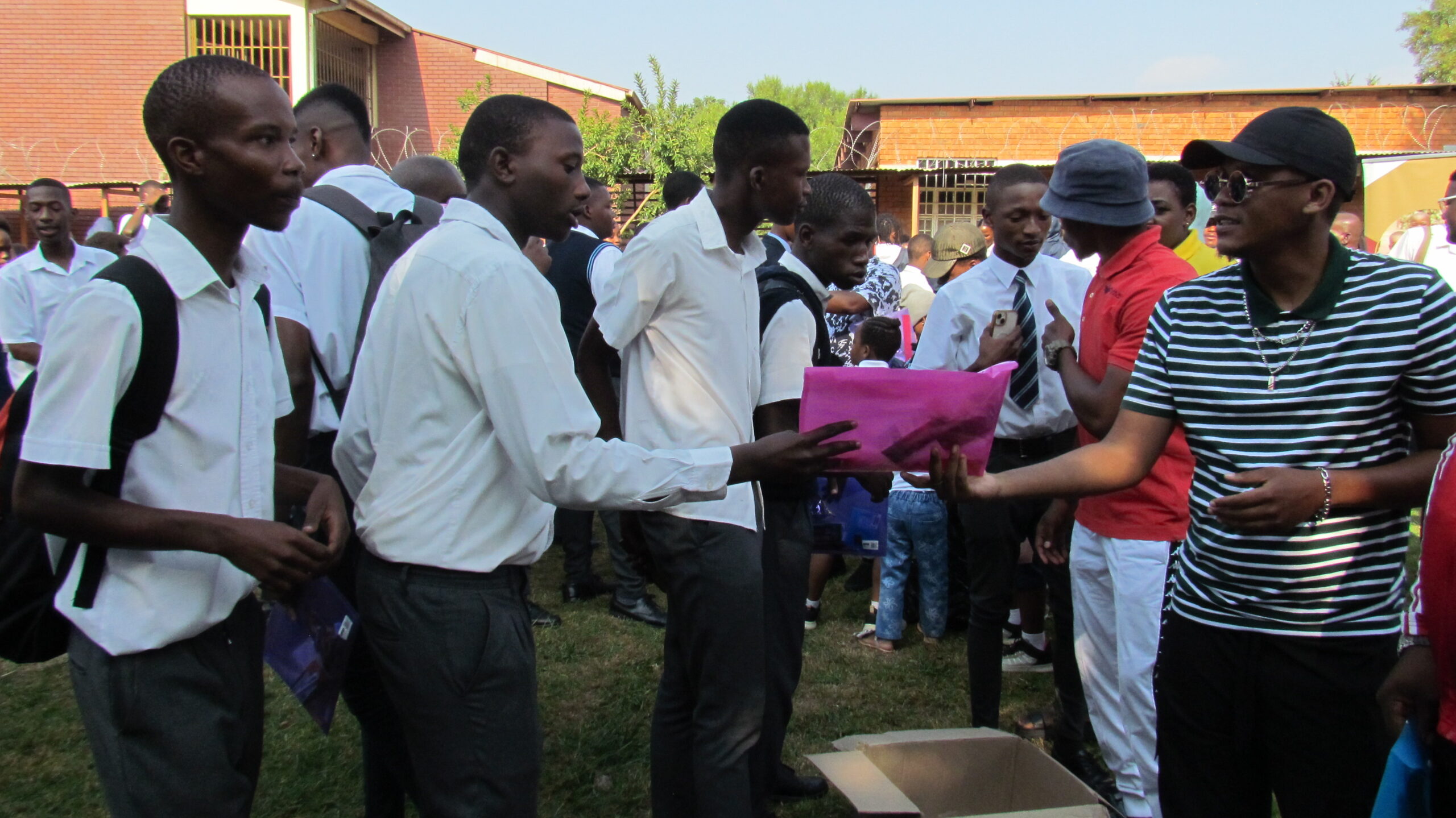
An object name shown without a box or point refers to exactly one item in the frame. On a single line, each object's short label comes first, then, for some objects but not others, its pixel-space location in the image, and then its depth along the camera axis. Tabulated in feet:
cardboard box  11.69
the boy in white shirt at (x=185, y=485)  5.85
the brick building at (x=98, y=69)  68.64
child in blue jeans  17.87
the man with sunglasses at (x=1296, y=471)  6.84
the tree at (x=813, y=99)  273.33
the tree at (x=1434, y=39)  129.90
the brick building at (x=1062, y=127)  68.69
